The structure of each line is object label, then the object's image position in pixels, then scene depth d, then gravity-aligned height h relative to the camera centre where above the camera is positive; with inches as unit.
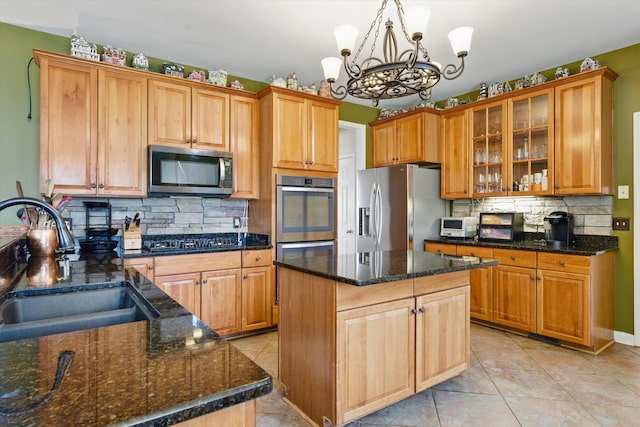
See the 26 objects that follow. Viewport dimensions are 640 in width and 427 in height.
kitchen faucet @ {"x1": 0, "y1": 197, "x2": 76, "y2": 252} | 52.0 -0.4
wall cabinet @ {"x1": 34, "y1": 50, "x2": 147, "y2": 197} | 113.9 +29.4
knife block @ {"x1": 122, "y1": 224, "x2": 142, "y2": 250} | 125.3 -7.6
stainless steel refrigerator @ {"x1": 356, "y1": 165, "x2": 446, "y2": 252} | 169.9 +3.8
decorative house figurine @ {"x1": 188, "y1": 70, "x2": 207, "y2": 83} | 143.1 +55.5
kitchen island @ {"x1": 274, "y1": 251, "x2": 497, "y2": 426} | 75.6 -26.4
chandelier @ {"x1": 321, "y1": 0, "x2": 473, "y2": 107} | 75.8 +33.2
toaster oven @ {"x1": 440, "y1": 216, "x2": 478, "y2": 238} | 165.6 -5.2
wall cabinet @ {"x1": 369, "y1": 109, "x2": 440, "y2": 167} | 176.7 +39.6
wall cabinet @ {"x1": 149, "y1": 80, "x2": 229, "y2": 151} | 131.2 +37.9
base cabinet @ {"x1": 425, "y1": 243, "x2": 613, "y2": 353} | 122.6 -29.3
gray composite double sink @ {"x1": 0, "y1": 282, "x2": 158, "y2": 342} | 41.8 -13.0
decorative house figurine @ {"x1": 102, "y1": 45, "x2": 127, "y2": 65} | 125.3 +55.9
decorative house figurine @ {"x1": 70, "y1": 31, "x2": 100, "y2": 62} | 118.4 +55.3
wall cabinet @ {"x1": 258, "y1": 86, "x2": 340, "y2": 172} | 145.3 +36.4
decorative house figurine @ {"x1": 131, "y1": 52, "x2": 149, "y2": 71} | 131.0 +56.0
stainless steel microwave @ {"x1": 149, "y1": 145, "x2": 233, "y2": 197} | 127.3 +16.4
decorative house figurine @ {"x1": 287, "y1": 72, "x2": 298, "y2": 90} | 151.9 +56.7
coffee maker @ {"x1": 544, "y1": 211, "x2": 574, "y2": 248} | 139.3 -5.3
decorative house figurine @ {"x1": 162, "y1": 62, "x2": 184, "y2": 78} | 137.4 +56.0
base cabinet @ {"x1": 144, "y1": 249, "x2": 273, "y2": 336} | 122.7 -24.8
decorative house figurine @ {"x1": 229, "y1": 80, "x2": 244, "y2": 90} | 150.3 +54.5
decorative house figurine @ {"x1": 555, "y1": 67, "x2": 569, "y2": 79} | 141.7 +56.2
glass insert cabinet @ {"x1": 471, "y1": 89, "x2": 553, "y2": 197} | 145.3 +30.1
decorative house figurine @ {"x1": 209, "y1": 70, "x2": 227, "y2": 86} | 145.9 +56.0
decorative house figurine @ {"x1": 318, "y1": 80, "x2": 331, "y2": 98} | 160.7 +56.0
